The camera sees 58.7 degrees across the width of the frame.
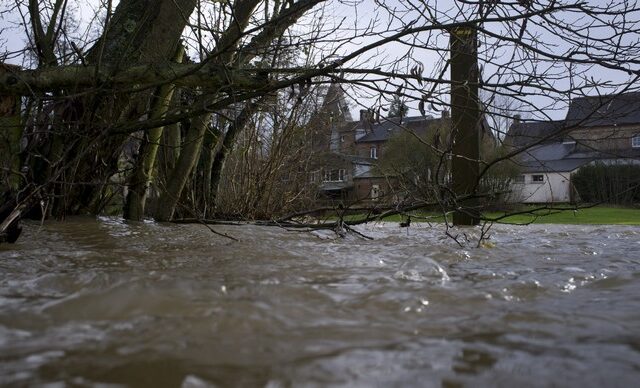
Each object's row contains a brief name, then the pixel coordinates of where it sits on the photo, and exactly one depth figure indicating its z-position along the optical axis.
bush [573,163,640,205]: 21.19
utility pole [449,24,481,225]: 4.61
